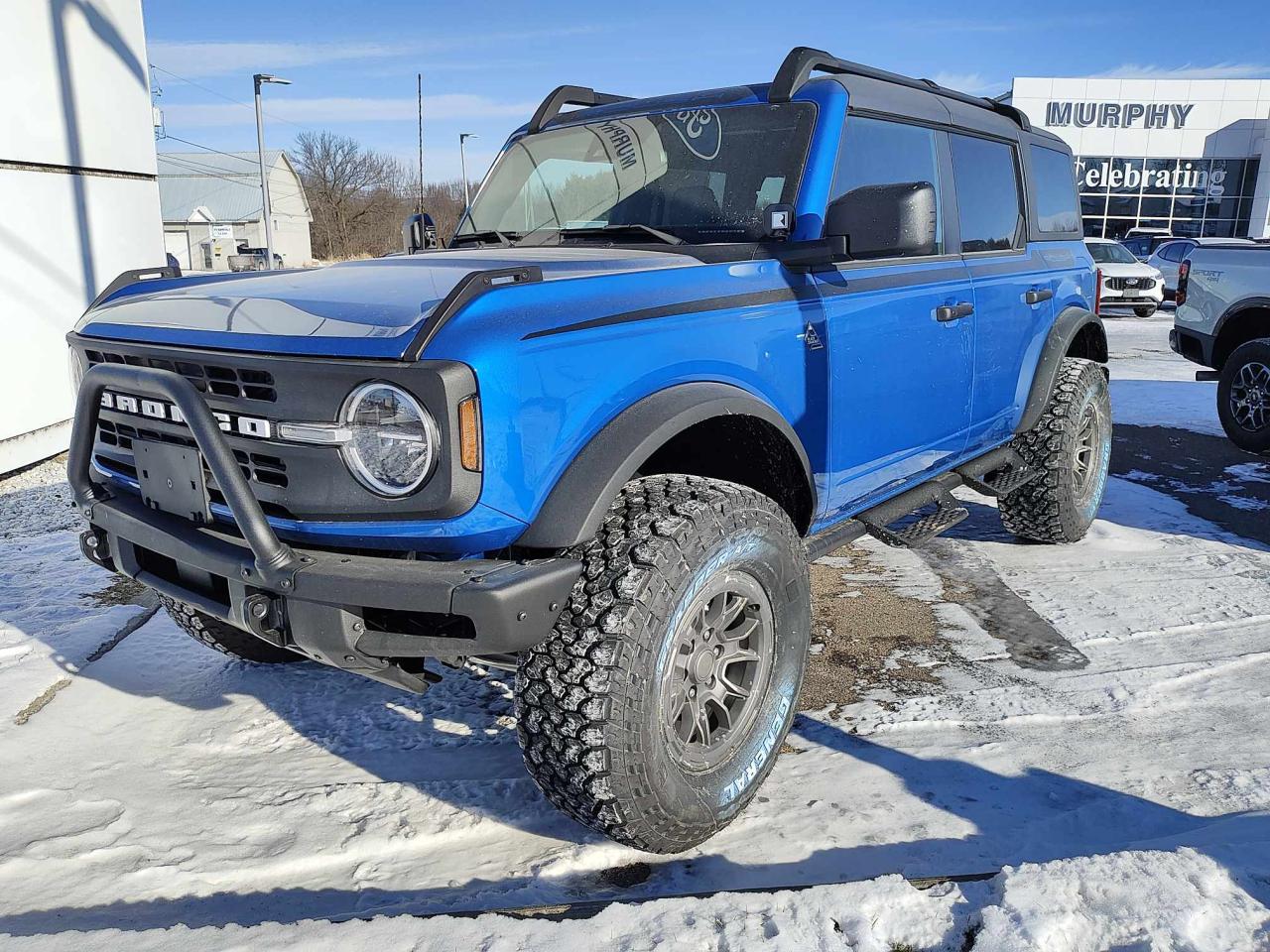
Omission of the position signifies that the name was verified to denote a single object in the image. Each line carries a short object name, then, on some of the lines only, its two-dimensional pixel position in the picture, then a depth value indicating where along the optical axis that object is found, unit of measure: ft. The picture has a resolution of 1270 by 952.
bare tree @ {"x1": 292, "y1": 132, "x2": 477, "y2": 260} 212.02
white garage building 167.94
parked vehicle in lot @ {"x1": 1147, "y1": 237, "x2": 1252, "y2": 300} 65.72
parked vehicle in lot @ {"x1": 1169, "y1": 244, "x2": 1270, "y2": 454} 23.38
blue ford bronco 6.89
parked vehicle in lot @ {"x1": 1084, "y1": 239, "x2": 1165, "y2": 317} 60.23
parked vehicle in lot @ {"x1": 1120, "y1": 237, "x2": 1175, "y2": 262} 80.38
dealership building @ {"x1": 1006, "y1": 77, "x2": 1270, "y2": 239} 115.96
